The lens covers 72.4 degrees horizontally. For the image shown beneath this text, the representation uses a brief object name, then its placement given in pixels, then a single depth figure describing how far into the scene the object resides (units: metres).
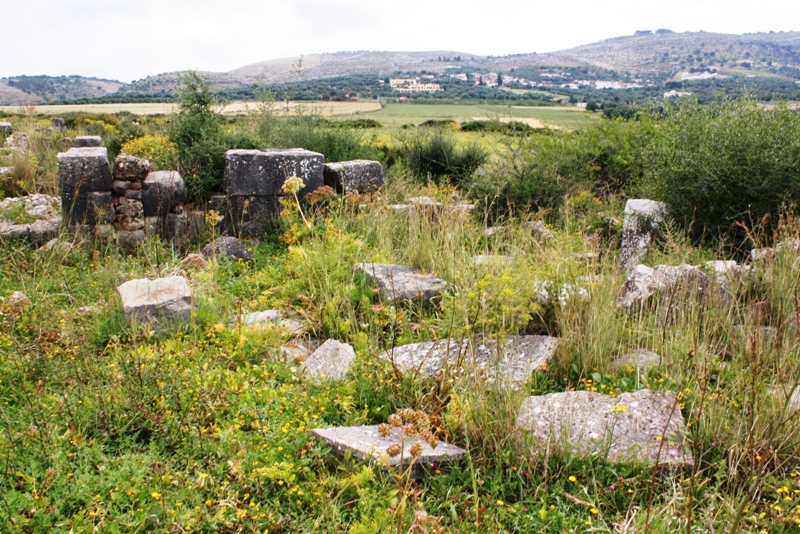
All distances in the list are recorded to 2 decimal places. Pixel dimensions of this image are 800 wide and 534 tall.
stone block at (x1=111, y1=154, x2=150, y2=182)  7.07
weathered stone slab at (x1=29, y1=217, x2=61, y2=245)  6.94
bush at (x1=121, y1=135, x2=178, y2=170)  8.01
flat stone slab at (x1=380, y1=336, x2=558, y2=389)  3.58
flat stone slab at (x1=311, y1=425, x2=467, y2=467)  2.90
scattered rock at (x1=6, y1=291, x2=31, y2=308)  4.70
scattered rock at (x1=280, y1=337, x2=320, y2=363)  4.38
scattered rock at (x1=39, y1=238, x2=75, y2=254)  6.39
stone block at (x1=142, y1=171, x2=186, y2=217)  7.27
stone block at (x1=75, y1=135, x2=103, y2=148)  12.05
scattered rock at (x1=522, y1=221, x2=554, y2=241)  6.82
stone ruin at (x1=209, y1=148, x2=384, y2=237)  7.45
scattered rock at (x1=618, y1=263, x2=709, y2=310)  4.38
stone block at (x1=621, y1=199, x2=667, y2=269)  6.73
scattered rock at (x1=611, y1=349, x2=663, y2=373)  3.90
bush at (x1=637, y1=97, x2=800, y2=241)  6.17
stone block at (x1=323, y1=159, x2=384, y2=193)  8.02
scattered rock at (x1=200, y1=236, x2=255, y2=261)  6.70
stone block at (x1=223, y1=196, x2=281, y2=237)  7.54
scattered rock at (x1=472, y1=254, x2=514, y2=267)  4.83
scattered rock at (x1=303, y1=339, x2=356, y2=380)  3.94
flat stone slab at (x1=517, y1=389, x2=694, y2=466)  2.97
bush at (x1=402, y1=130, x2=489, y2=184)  11.25
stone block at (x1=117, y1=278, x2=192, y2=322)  4.49
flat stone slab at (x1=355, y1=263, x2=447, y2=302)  4.98
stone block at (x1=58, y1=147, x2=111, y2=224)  6.86
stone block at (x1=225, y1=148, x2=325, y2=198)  7.43
